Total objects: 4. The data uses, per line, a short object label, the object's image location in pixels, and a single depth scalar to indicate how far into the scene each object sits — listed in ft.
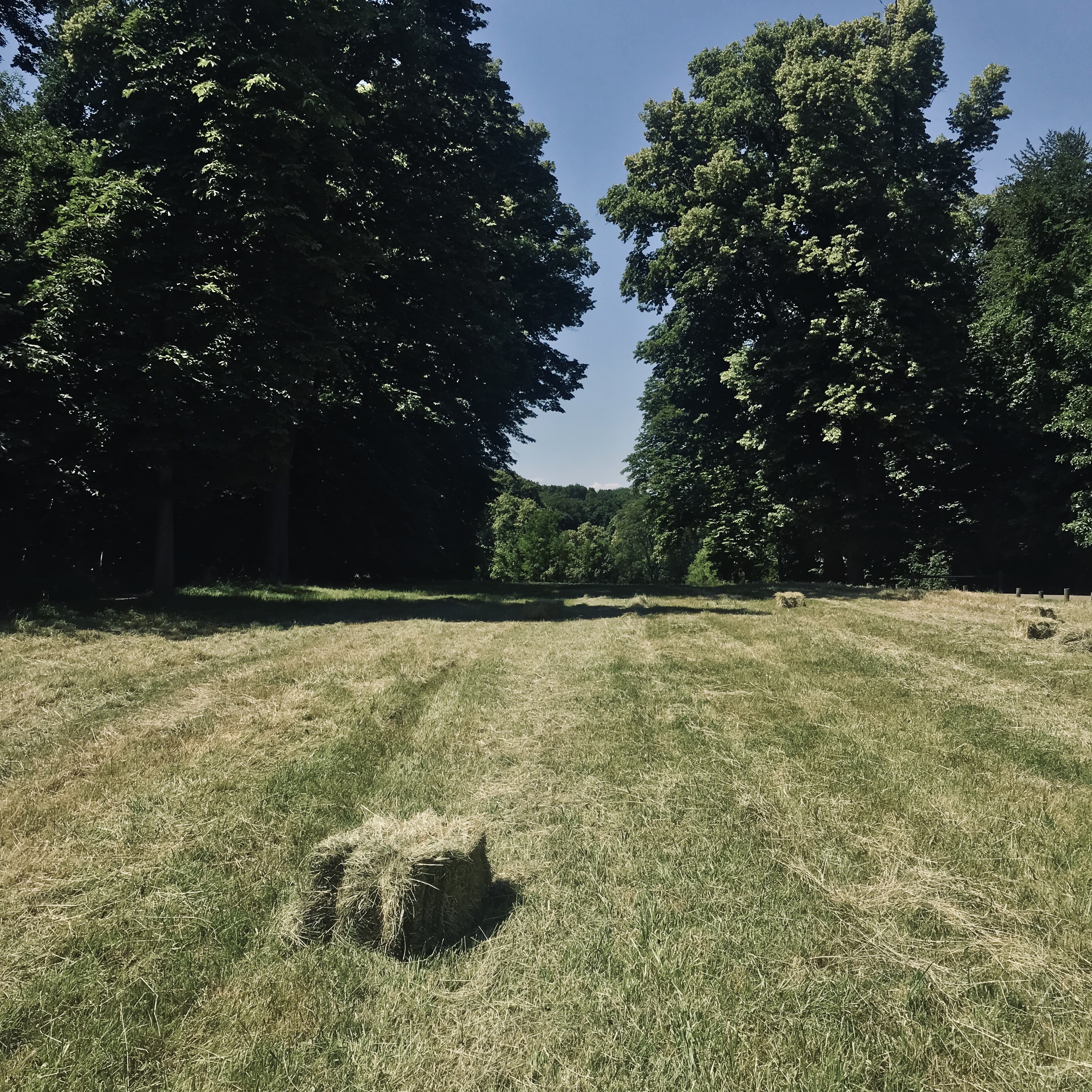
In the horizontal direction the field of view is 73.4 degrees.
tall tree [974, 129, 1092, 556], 78.64
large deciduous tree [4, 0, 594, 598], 45.34
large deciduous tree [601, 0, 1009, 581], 78.84
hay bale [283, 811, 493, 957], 12.39
